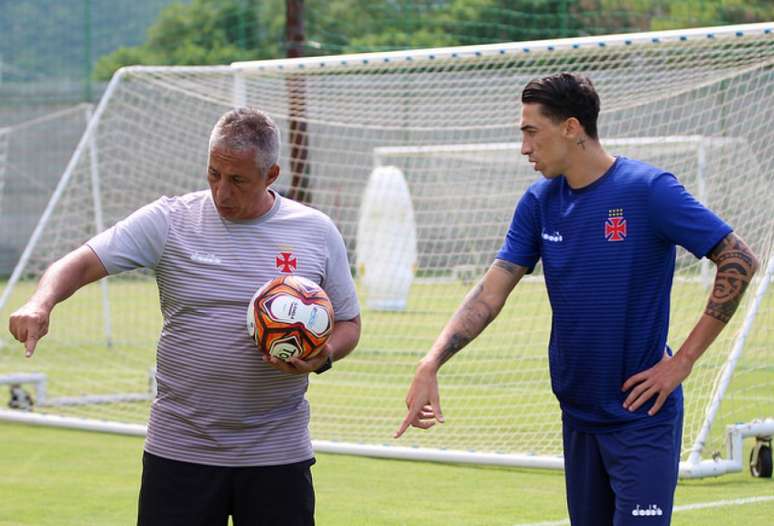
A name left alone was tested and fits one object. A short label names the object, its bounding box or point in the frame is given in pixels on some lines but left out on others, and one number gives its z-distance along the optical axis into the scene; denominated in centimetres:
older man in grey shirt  827
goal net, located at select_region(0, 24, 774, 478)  1845
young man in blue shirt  829
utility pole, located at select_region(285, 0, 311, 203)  2331
